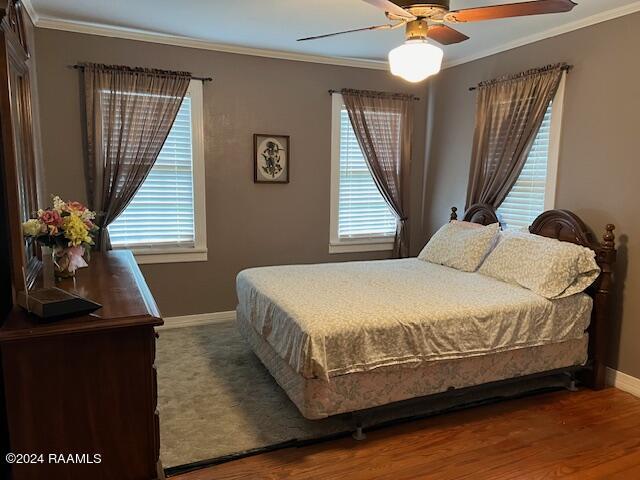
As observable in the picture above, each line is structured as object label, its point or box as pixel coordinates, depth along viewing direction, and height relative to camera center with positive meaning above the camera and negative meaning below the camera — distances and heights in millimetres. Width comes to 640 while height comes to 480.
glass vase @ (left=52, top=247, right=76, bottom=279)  2416 -463
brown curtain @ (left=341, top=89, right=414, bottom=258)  4855 +419
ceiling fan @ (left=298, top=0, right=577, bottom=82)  2258 +812
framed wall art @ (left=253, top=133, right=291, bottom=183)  4574 +171
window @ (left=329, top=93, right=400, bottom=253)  4910 -261
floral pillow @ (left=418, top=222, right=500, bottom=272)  3783 -562
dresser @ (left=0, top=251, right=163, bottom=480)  1722 -837
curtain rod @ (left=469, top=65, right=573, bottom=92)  3631 +861
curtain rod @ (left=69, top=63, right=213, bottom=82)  4234 +859
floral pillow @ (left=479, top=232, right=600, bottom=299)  3117 -593
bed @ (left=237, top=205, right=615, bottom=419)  2555 -908
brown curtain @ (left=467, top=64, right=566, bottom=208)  3824 +455
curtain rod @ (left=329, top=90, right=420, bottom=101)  4777 +861
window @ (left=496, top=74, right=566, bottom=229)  3777 -3
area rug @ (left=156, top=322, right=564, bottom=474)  2584 -1468
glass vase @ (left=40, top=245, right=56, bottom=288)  2285 -465
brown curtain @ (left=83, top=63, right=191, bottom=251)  3908 +394
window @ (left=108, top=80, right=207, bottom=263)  4242 -266
